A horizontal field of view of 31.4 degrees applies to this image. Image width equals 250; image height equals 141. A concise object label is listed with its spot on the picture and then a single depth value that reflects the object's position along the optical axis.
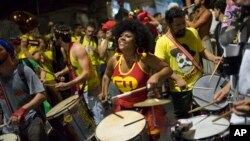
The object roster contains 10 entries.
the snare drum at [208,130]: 3.54
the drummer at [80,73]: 6.01
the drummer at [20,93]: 4.69
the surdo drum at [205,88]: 4.86
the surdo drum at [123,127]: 4.02
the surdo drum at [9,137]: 4.34
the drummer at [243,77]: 2.94
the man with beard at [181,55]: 5.43
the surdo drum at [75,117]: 5.10
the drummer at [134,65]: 4.71
